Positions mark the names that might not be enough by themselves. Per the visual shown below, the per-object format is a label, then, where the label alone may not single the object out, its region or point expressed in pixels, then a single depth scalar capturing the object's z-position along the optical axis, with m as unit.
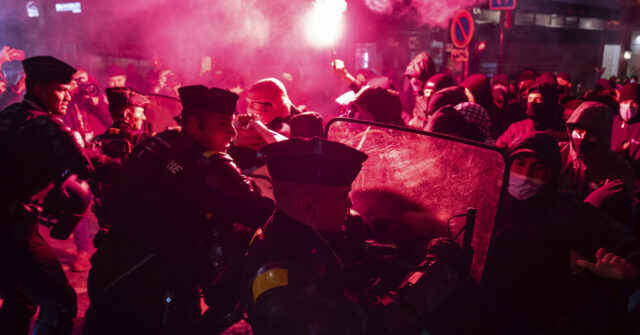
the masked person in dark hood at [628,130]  4.71
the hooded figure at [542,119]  4.81
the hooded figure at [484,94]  6.15
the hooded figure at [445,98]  4.52
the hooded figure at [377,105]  4.31
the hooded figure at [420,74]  5.95
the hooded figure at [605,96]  7.08
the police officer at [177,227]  2.47
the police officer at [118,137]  3.67
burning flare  4.79
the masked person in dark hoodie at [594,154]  3.26
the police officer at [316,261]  1.50
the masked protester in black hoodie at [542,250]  2.15
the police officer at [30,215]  2.95
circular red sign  8.20
